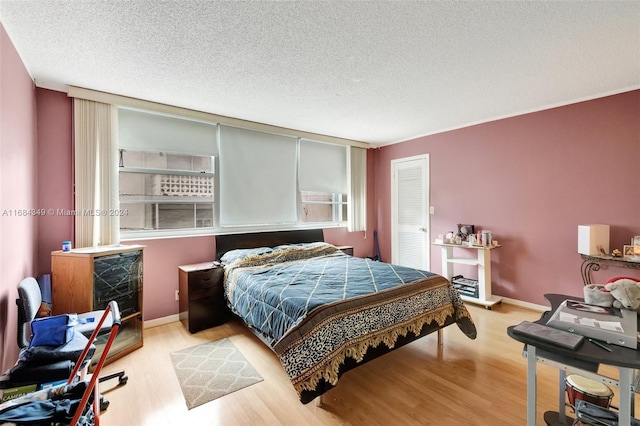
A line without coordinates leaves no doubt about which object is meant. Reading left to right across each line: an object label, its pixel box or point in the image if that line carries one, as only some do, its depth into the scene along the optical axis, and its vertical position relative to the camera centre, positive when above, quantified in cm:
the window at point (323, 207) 477 +7
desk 109 -67
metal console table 267 -55
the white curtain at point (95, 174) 275 +39
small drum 155 -103
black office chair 164 -87
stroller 108 -81
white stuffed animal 145 -45
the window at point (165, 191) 321 +26
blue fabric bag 178 -77
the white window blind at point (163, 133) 309 +94
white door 475 -3
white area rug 206 -132
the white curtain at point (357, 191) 514 +37
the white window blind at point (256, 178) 380 +49
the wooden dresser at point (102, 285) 235 -63
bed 187 -78
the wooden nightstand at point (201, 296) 304 -95
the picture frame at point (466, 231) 405 -31
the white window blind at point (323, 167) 463 +76
